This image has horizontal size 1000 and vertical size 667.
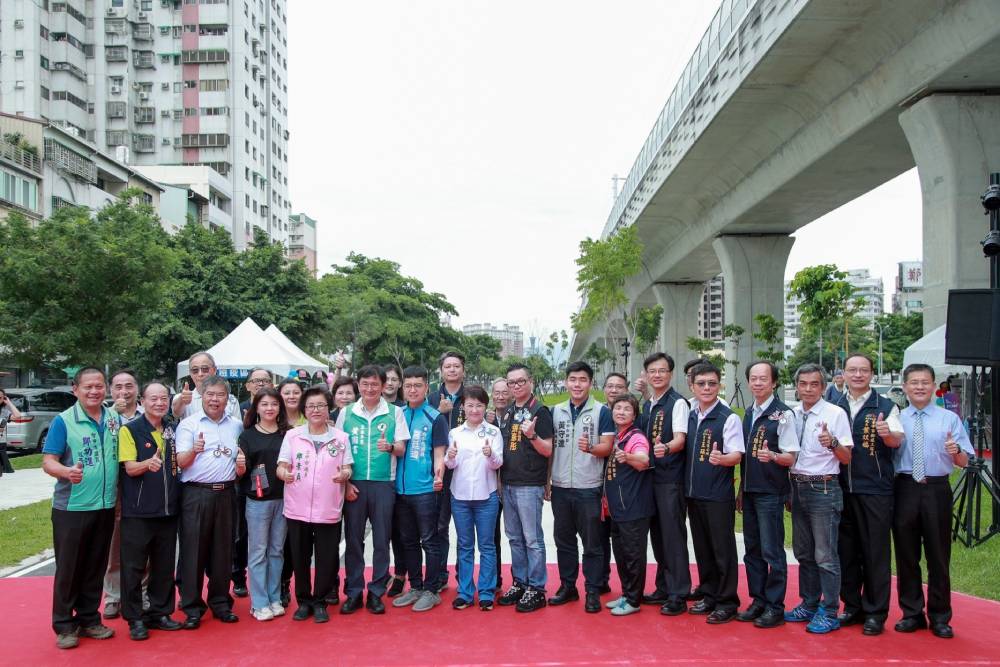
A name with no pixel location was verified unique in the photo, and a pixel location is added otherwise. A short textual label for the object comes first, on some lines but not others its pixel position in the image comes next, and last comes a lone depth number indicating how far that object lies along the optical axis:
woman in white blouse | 5.95
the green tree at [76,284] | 16.61
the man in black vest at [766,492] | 5.43
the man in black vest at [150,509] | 5.31
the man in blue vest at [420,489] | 6.00
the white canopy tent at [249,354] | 15.41
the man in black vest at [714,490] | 5.60
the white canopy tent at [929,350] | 11.88
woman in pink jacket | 5.68
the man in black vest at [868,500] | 5.32
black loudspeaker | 6.13
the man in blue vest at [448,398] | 6.31
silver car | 17.00
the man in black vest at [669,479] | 5.76
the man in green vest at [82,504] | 5.17
